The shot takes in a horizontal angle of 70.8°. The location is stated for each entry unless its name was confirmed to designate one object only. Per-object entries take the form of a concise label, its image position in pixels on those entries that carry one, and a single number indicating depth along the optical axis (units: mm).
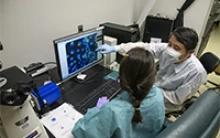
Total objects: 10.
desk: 1189
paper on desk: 922
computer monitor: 1117
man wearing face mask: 1261
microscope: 617
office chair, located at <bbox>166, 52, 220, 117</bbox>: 1411
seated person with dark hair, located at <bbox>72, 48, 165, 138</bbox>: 761
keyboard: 1097
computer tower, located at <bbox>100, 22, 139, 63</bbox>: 1660
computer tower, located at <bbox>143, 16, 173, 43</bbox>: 2105
